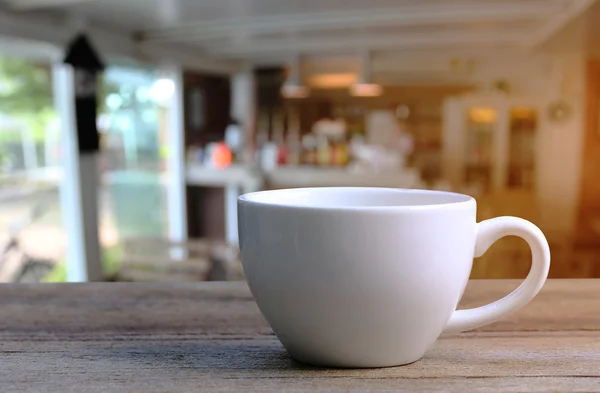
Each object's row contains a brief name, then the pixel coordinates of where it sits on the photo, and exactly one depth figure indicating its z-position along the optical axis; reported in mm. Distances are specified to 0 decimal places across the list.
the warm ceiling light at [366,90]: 4502
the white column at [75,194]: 2998
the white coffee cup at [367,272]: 284
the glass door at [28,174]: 2705
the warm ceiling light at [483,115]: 4641
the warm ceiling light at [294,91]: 4578
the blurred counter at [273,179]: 3126
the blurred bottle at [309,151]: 4211
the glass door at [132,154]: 3488
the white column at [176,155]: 4262
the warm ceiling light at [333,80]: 4566
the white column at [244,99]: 5021
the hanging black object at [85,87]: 2852
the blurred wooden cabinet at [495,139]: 4609
